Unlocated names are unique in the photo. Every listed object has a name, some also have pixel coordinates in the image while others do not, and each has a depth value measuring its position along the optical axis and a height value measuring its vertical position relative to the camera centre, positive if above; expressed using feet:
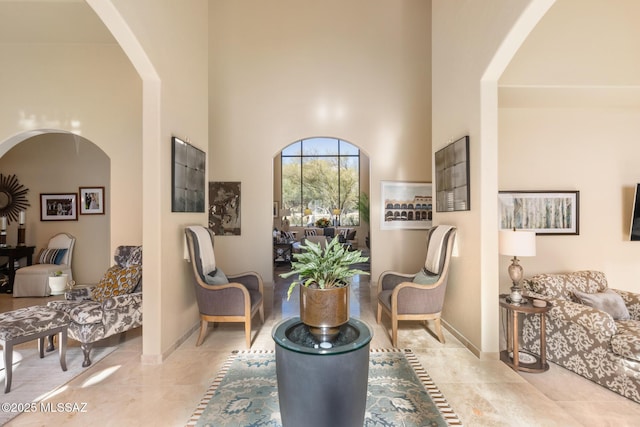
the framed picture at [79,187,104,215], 19.86 +1.10
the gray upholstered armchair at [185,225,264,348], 10.46 -2.86
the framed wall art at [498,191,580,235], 14.10 +0.17
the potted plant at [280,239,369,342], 5.69 -1.40
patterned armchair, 9.28 -2.95
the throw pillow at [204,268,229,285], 10.84 -2.34
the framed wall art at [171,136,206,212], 10.53 +1.53
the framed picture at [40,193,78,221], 19.84 +0.57
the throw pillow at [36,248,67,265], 18.53 -2.48
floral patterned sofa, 8.04 -3.48
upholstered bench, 7.80 -3.14
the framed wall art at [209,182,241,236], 18.42 +0.67
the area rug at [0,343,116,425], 7.51 -4.67
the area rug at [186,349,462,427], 6.75 -4.65
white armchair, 16.90 -3.03
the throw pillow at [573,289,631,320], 10.03 -3.03
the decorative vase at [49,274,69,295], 11.50 -2.66
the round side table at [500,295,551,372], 9.23 -4.24
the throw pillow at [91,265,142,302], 10.18 -2.33
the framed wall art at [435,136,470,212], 10.40 +1.46
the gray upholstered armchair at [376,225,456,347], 10.61 -2.91
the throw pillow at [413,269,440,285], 11.13 -2.46
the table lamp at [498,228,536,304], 9.33 -1.03
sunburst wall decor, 19.36 +1.29
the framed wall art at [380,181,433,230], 18.53 +0.50
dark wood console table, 17.71 -2.30
